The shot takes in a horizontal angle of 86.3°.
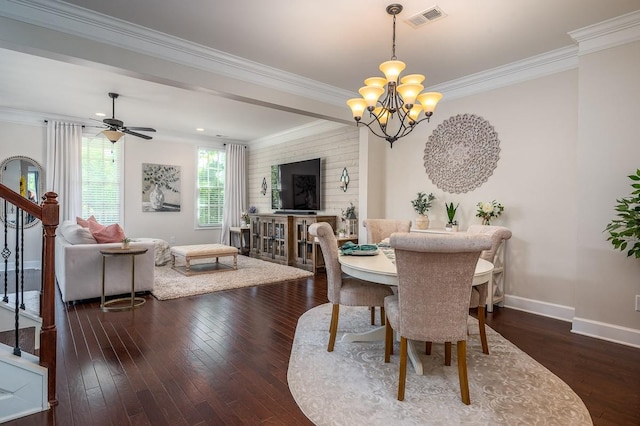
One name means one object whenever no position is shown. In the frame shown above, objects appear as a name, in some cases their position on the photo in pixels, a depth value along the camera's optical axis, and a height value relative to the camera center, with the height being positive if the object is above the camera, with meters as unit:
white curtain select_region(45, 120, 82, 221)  6.02 +0.75
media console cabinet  5.93 -0.55
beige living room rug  4.41 -1.05
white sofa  3.82 -0.72
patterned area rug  1.85 -1.11
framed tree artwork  7.21 +0.44
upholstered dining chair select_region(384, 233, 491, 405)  1.91 -0.48
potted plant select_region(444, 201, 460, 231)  4.24 -0.09
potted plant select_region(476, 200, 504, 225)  3.90 +0.01
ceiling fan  4.70 +1.14
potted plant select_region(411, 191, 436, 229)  4.52 +0.05
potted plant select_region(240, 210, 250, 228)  7.85 -0.25
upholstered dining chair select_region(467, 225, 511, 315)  3.19 -0.73
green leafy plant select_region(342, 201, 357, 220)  5.60 -0.03
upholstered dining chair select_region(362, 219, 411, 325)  3.91 -0.20
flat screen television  6.39 +0.46
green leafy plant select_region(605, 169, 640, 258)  2.52 -0.07
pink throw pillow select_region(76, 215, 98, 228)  4.70 -0.22
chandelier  2.63 +0.94
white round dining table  2.20 -0.41
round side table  3.72 -0.93
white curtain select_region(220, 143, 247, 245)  8.11 +0.50
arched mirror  5.76 +0.47
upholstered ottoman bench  5.34 -0.74
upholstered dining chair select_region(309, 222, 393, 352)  2.59 -0.61
